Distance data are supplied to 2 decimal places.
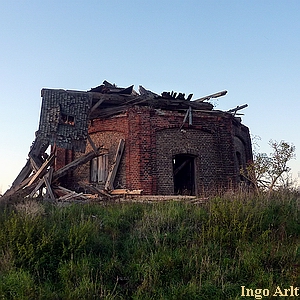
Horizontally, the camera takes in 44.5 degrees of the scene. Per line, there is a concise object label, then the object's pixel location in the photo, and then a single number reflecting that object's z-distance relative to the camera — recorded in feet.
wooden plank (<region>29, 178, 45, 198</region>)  44.62
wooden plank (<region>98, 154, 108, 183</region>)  48.52
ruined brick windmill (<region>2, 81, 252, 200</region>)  45.03
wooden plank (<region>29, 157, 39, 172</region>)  48.33
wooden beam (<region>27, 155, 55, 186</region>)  46.24
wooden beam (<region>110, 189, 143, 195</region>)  43.73
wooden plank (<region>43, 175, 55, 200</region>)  43.47
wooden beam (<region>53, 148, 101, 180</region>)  47.11
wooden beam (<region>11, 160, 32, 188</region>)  49.15
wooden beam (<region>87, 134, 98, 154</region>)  46.51
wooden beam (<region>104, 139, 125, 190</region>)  45.61
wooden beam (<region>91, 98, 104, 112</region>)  46.73
